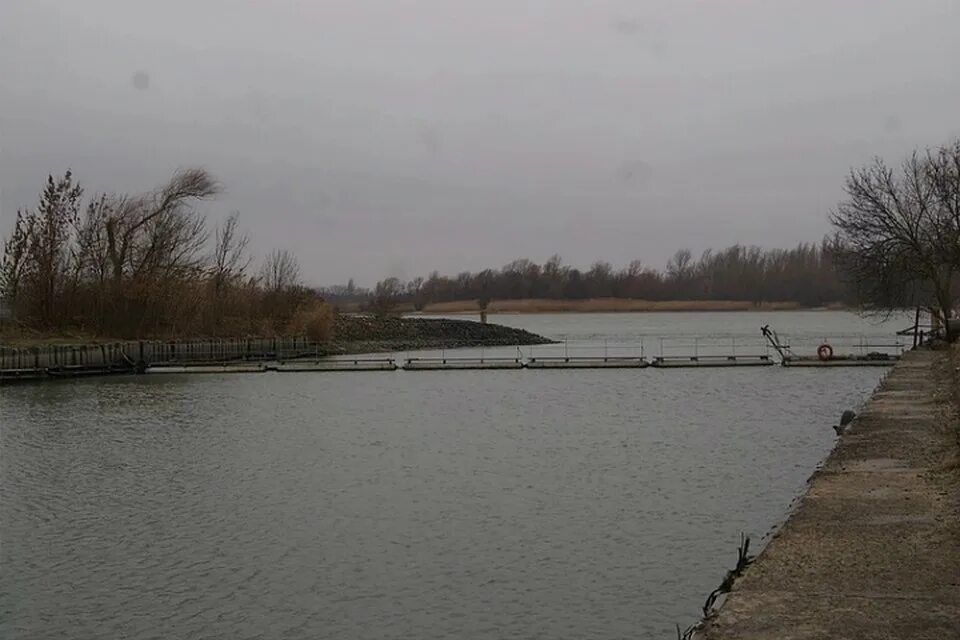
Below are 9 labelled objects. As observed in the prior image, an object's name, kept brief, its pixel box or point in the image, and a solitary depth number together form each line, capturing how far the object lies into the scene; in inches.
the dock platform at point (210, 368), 1712.4
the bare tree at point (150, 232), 2038.6
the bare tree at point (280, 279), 2561.5
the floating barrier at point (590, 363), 1662.2
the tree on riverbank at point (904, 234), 1524.4
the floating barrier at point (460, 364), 1722.4
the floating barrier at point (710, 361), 1642.5
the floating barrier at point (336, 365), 1727.4
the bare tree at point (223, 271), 2245.6
